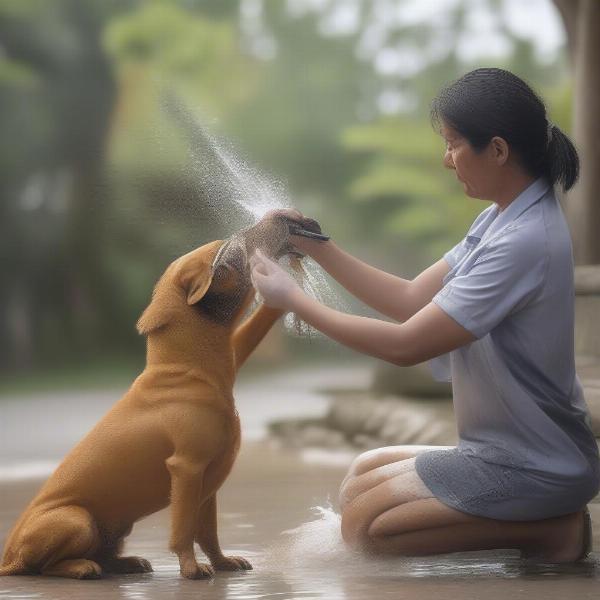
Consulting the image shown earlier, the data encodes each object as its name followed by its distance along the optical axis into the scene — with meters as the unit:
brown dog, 5.15
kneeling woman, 5.39
